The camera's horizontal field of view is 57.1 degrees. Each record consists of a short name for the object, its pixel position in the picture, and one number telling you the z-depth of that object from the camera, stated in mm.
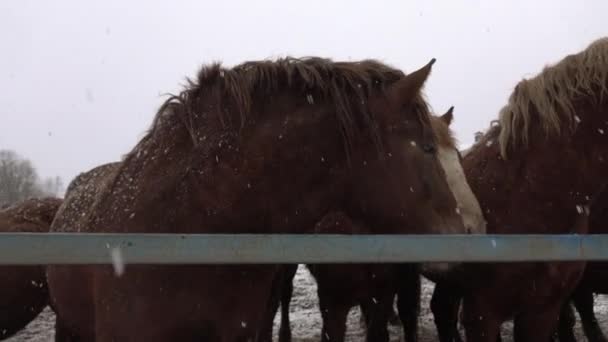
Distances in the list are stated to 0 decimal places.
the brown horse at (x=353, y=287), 4309
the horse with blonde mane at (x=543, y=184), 3398
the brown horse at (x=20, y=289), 4258
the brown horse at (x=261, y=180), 2295
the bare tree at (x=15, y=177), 32491
